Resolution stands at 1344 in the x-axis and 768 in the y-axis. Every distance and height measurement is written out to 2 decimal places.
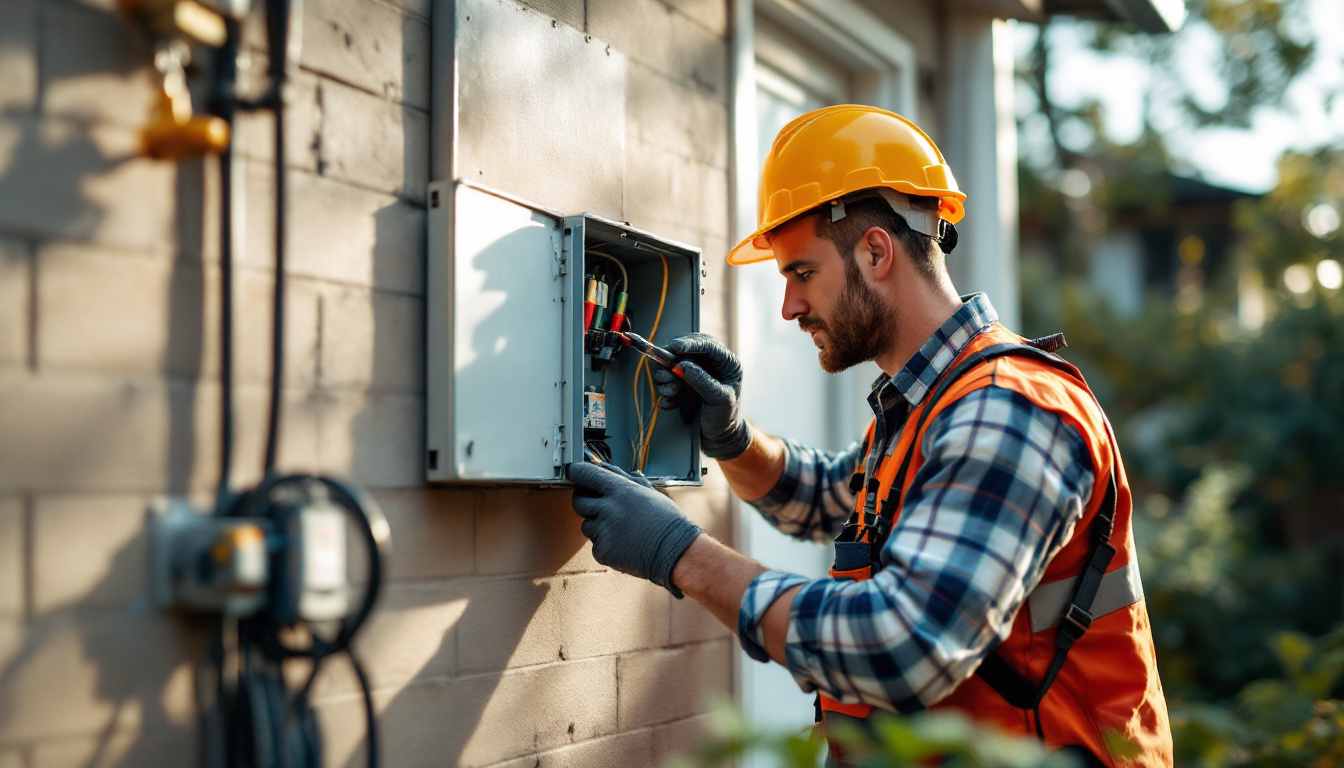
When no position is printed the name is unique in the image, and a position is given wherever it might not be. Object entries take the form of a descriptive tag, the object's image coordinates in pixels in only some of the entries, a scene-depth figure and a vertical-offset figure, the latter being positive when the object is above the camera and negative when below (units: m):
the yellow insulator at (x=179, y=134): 1.44 +0.37
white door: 3.15 +0.10
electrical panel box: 1.93 +0.14
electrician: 1.75 -0.18
